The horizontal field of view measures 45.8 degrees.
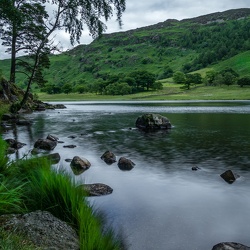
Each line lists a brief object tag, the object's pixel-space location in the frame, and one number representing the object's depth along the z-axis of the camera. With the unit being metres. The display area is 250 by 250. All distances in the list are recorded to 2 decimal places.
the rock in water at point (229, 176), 14.84
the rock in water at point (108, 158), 19.19
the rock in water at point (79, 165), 16.95
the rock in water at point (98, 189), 12.35
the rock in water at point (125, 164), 17.60
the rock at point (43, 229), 5.86
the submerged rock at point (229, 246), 7.74
